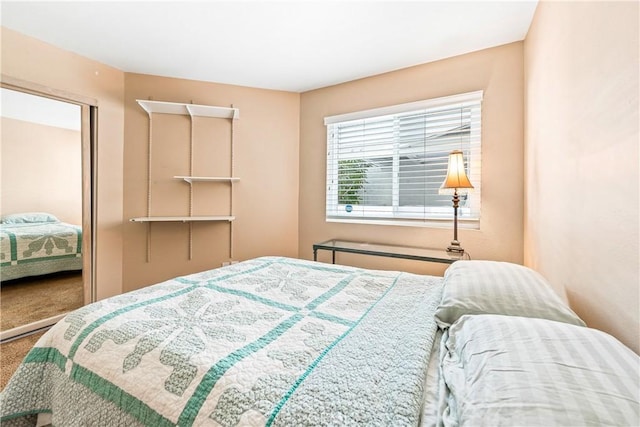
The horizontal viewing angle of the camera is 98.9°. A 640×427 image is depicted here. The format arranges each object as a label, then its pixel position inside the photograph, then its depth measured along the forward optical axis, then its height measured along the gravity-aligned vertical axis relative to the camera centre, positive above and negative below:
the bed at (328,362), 0.55 -0.42
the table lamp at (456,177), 2.10 +0.28
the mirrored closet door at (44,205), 2.19 +0.04
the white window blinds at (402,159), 2.39 +0.53
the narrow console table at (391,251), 2.14 -0.33
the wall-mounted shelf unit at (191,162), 2.72 +0.53
